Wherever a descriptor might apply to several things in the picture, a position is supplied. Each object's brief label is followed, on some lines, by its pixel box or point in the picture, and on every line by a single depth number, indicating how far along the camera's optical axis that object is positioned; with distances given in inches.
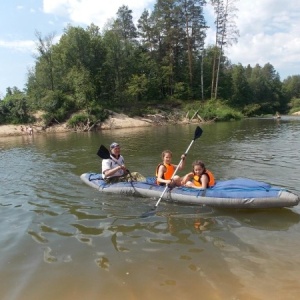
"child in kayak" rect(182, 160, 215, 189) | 281.5
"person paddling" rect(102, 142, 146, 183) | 338.3
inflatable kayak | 247.1
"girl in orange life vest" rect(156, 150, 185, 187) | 307.9
